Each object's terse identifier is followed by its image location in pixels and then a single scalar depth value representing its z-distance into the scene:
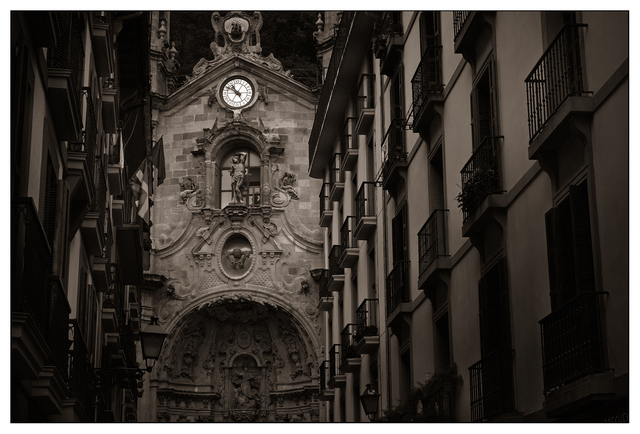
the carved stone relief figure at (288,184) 33.19
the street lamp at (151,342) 17.56
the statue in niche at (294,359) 32.25
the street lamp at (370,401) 16.66
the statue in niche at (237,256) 32.69
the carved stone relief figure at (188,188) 32.88
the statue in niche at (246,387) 32.19
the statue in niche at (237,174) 32.84
